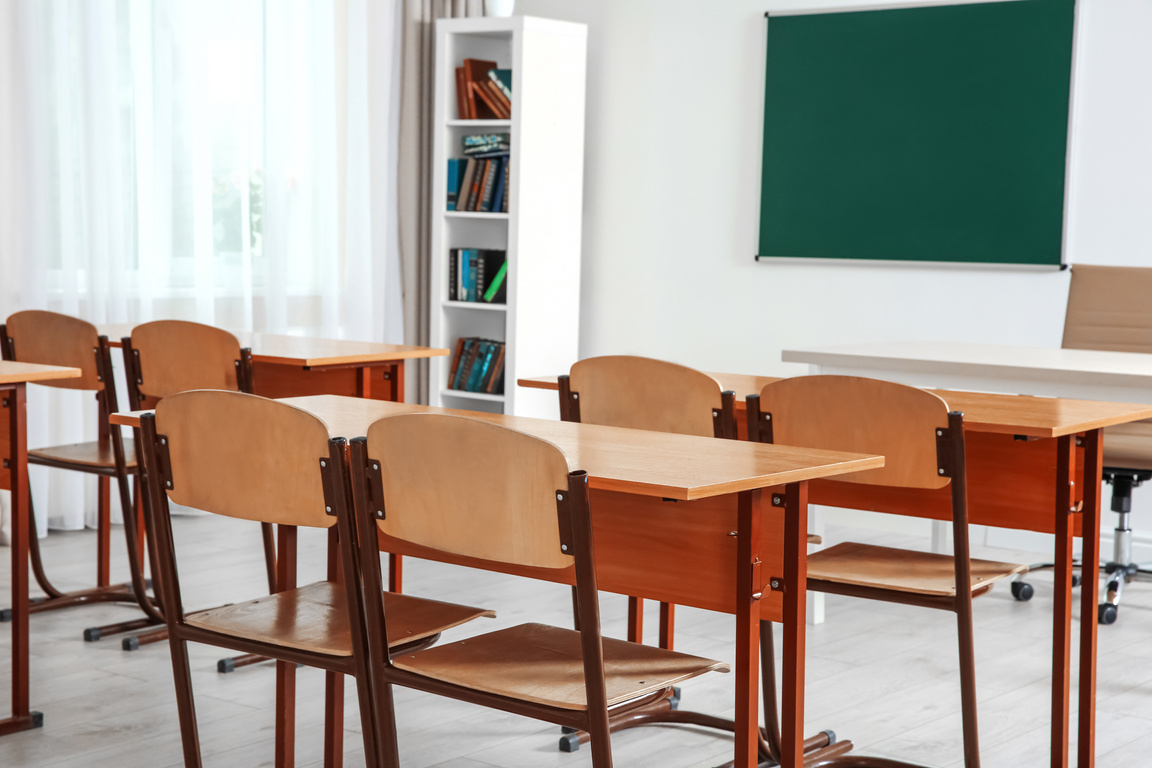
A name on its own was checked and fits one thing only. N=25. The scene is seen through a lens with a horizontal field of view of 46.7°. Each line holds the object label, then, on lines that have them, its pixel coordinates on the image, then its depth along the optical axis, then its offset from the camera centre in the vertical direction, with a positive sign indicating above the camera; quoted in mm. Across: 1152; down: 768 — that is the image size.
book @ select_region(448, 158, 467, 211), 5832 +310
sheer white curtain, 4645 +297
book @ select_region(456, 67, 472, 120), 5777 +648
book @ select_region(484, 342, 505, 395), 5809 -529
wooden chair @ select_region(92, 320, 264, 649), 3309 -293
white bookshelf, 5590 +170
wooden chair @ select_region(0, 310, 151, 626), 3379 -449
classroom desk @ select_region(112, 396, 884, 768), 1753 -392
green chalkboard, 4789 +461
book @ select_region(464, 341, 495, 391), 5840 -505
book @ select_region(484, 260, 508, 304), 5734 -167
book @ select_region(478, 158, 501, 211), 5715 +285
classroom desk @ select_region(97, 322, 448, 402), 3547 -337
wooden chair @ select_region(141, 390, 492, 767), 1825 -358
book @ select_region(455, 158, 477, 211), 5777 +278
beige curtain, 5836 +405
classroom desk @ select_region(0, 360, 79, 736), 2676 -553
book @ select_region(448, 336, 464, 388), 5961 -479
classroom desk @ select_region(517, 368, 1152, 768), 2404 -444
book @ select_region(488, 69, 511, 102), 5691 +724
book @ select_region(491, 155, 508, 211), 5711 +239
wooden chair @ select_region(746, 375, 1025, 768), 2248 -333
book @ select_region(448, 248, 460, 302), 5883 -100
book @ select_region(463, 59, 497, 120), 5758 +731
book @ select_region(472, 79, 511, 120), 5703 +647
